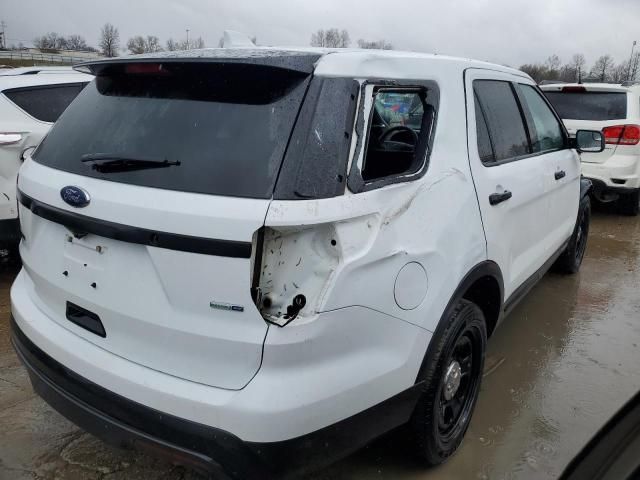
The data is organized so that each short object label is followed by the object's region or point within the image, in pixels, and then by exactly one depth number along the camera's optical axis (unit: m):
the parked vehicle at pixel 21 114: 4.37
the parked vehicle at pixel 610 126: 7.08
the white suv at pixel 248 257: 1.73
